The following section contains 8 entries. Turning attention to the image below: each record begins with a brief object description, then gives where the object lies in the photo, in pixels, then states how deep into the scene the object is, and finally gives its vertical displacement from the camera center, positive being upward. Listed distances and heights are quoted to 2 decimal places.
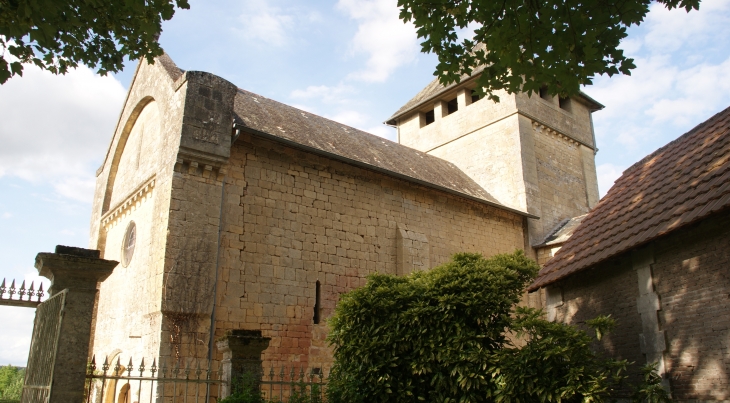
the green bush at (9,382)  35.62 -1.08
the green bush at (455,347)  6.63 +0.25
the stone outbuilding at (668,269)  5.78 +1.16
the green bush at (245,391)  5.80 -0.25
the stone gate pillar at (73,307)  4.63 +0.50
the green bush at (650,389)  6.00 -0.24
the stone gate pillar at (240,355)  6.16 +0.13
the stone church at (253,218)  9.48 +3.12
